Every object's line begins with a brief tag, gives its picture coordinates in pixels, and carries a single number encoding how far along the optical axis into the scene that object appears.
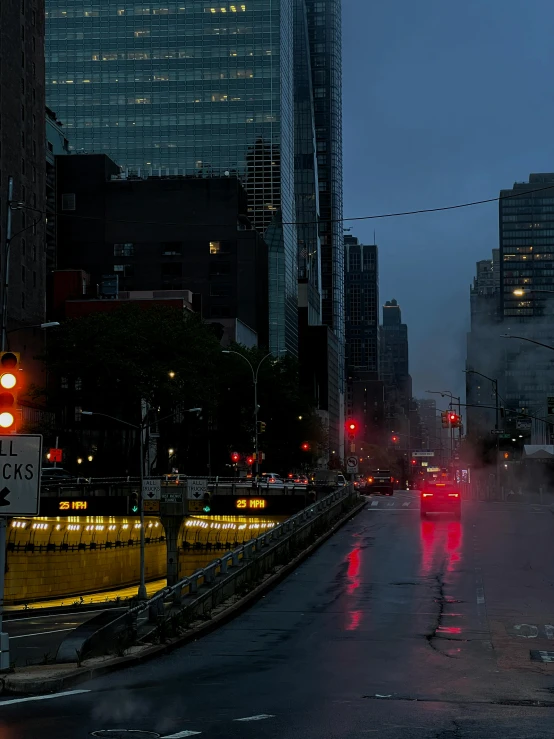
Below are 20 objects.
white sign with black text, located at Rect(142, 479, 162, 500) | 57.94
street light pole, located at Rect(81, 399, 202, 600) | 54.28
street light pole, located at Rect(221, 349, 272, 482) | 87.72
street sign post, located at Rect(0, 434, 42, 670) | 17.39
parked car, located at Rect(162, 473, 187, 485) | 64.51
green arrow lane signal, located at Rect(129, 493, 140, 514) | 54.89
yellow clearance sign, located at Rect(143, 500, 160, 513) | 64.94
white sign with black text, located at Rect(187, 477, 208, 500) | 57.59
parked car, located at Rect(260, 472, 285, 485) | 81.44
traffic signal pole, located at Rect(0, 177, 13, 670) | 16.89
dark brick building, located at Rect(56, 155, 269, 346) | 170.88
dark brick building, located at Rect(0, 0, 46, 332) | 106.19
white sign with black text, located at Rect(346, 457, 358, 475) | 67.33
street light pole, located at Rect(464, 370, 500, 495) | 99.14
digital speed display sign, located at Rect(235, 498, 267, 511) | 73.75
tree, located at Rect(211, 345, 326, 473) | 114.47
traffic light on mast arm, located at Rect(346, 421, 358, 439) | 66.75
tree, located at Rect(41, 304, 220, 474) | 90.44
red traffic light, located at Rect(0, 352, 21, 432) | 17.53
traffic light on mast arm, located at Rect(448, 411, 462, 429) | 81.25
